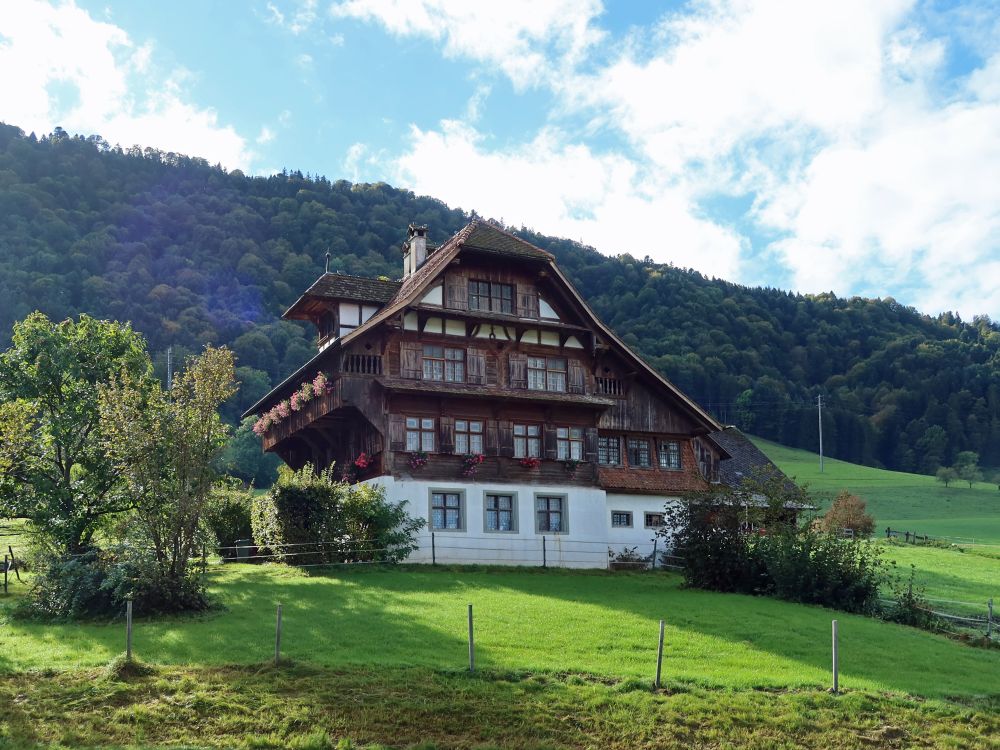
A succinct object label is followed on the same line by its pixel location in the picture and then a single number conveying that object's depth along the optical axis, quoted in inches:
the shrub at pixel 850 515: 2802.7
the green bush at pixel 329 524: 1515.7
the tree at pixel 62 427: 1376.7
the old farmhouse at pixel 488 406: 1700.3
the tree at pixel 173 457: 1144.8
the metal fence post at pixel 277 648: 887.7
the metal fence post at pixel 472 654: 892.0
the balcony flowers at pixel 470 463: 1720.0
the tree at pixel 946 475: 5009.8
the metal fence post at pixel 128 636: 871.1
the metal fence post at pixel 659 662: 881.5
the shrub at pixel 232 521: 1715.1
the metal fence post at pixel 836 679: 895.0
